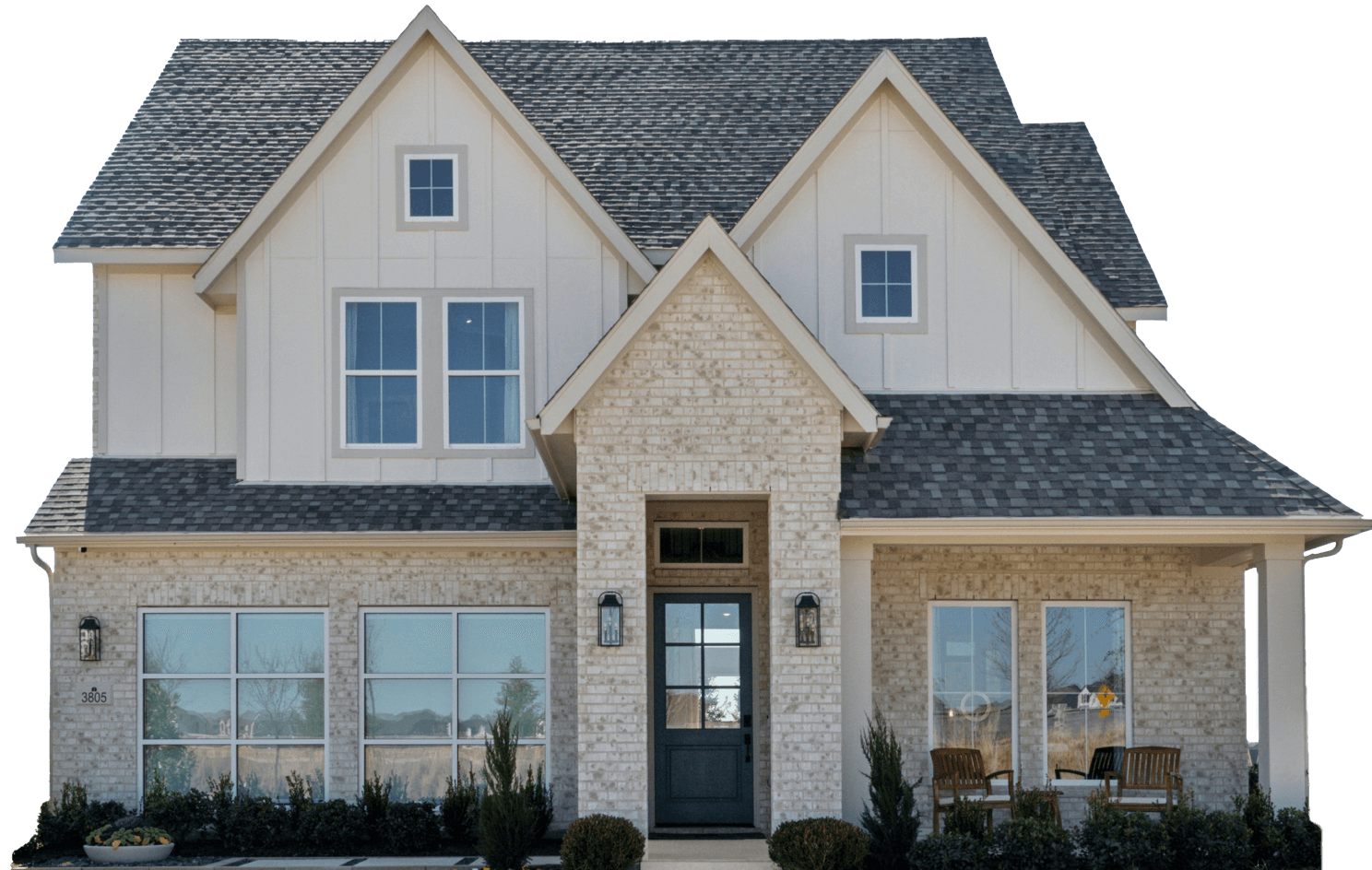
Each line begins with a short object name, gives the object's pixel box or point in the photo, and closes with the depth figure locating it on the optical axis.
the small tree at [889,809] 14.07
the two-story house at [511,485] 16.66
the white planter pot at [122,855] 15.19
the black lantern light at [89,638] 16.58
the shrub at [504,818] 14.20
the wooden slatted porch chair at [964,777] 15.76
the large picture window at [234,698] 16.72
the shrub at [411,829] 15.73
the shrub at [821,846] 13.44
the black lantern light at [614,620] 14.36
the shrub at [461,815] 16.03
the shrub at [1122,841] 14.14
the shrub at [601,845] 13.55
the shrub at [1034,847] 14.04
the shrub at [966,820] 14.42
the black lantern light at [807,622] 14.30
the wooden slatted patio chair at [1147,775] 15.57
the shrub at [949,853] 13.91
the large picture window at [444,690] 16.70
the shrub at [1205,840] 14.11
